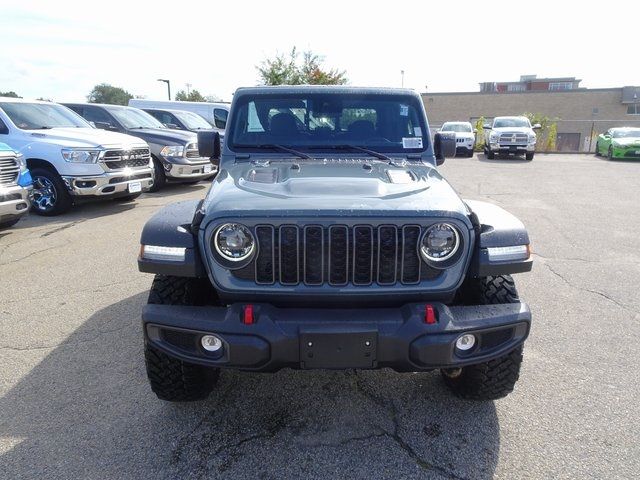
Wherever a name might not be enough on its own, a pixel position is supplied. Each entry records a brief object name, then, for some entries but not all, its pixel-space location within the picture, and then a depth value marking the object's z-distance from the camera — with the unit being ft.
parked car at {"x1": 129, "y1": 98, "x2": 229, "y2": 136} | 49.39
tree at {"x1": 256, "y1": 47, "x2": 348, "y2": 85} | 75.92
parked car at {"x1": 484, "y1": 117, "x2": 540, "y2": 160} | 63.62
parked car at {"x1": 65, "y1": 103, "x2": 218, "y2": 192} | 33.78
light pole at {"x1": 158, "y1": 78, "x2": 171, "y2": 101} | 118.50
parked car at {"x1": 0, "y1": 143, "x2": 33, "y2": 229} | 19.65
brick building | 148.15
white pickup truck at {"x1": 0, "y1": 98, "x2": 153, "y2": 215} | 25.38
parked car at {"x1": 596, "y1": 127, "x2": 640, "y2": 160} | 64.64
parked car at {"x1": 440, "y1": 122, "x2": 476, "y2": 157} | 68.69
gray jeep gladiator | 7.29
